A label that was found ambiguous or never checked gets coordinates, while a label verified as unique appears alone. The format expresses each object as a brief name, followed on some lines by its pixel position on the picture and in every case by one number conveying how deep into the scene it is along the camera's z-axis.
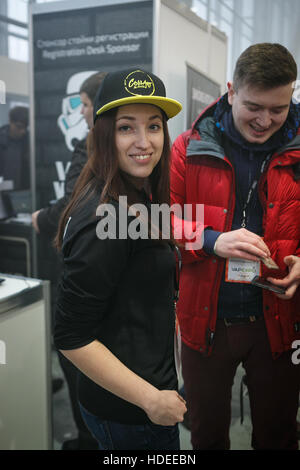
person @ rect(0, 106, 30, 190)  2.98
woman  0.83
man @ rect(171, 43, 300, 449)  1.16
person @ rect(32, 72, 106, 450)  1.76
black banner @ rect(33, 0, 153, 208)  2.03
